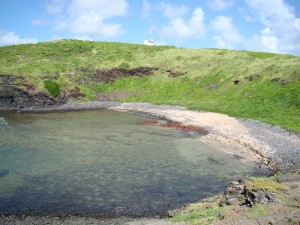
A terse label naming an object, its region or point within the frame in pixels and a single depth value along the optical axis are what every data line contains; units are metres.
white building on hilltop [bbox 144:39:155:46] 153.51
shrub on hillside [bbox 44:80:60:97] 80.19
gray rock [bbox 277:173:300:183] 23.16
